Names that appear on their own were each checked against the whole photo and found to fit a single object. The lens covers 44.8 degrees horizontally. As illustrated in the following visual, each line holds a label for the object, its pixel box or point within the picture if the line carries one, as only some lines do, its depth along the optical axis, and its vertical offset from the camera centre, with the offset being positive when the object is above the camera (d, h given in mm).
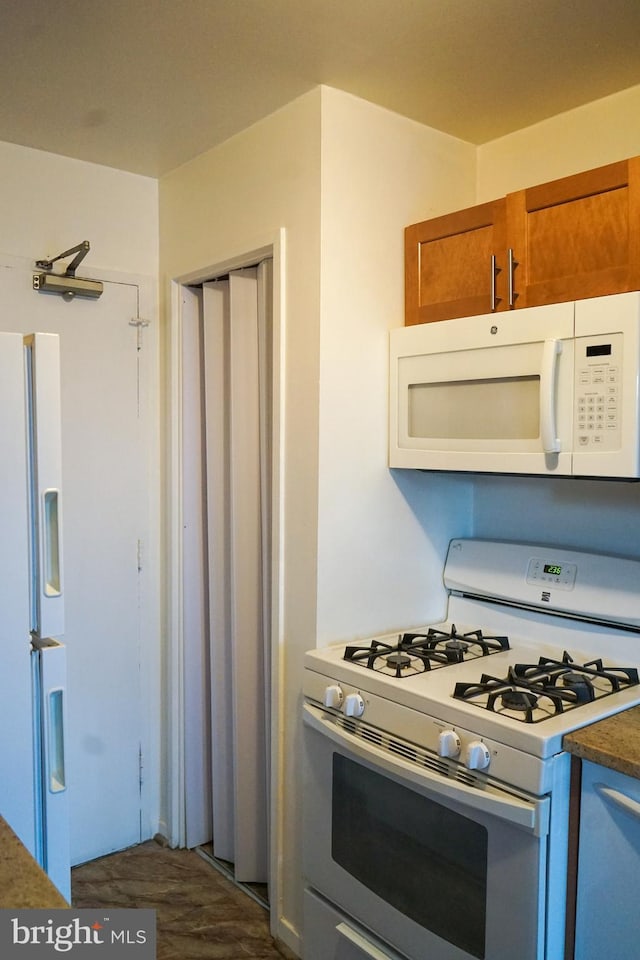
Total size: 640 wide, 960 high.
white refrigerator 1749 -394
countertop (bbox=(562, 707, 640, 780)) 1548 -642
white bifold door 2588 -444
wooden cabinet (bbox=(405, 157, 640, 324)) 1821 +481
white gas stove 1627 -676
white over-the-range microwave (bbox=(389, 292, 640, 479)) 1781 +108
